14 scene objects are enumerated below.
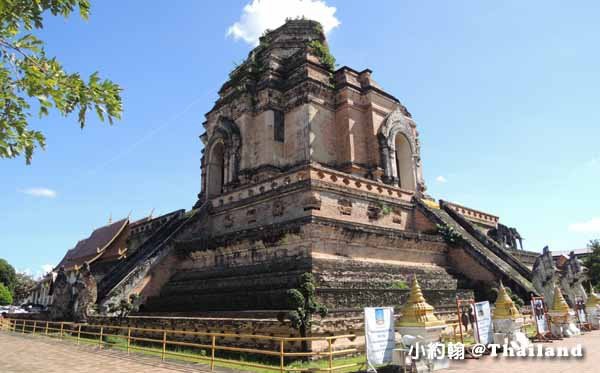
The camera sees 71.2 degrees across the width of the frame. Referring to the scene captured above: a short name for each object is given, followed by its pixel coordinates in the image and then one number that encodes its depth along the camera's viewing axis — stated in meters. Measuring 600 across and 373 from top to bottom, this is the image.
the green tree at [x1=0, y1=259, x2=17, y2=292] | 59.22
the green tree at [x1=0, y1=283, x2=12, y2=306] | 53.00
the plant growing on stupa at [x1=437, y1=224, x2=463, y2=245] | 17.94
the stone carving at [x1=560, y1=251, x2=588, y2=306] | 18.20
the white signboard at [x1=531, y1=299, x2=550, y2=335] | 12.52
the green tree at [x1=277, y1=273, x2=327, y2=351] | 9.49
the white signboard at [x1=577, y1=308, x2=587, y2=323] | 15.49
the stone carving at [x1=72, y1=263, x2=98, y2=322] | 16.09
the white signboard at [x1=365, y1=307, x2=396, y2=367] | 7.98
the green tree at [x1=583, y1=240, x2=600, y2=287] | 30.69
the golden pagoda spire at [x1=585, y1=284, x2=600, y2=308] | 15.93
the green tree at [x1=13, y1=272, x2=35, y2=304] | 62.97
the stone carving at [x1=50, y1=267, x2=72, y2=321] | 17.34
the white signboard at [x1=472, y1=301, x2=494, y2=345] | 10.41
